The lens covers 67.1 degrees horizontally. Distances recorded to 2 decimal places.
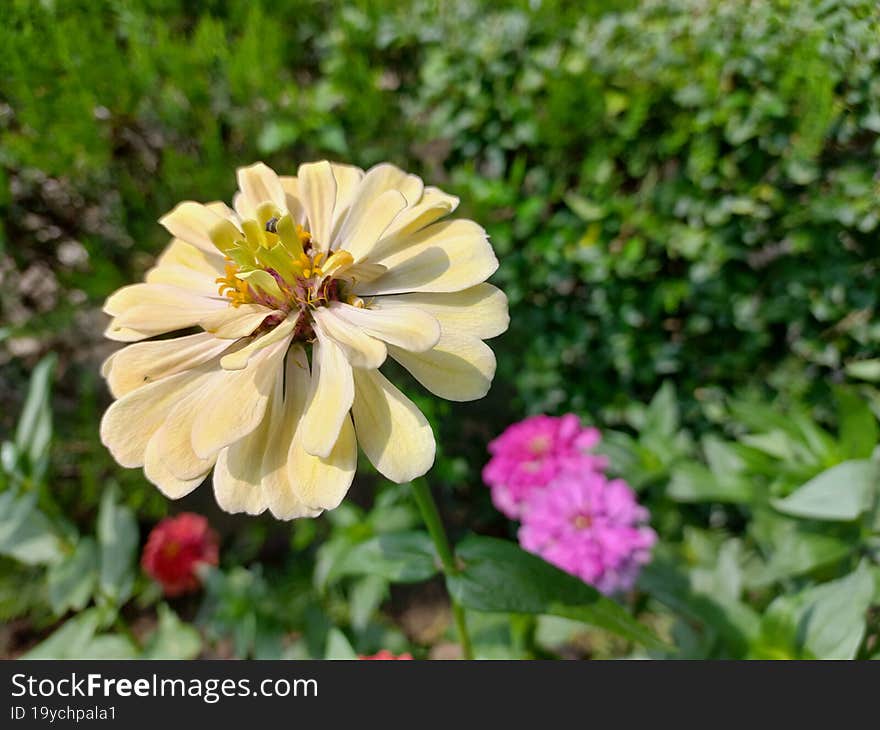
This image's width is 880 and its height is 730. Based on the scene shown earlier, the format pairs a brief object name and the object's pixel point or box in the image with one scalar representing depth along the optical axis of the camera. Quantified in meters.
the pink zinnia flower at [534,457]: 0.28
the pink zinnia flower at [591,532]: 0.24
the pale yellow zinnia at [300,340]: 0.12
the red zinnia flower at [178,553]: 0.35
